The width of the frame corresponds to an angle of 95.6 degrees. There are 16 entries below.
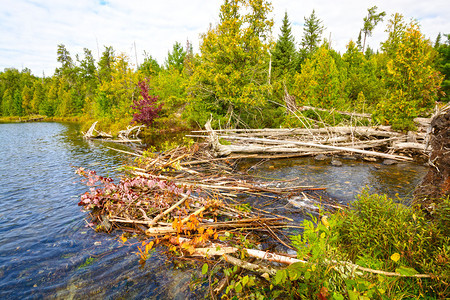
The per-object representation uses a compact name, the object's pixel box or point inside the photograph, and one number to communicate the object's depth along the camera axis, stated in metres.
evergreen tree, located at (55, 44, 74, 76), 61.66
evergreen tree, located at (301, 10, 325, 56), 37.97
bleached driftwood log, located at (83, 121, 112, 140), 20.27
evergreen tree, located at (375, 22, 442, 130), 9.73
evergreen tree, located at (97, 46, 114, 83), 37.45
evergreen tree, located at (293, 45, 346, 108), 15.38
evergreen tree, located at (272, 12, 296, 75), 28.47
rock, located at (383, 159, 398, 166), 8.51
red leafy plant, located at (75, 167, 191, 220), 4.94
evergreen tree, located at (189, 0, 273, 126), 13.44
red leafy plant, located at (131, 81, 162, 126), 21.16
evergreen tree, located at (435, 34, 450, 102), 26.59
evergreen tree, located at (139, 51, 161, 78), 40.21
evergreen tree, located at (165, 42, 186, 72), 40.55
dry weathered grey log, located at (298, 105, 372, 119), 14.21
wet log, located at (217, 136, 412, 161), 8.05
